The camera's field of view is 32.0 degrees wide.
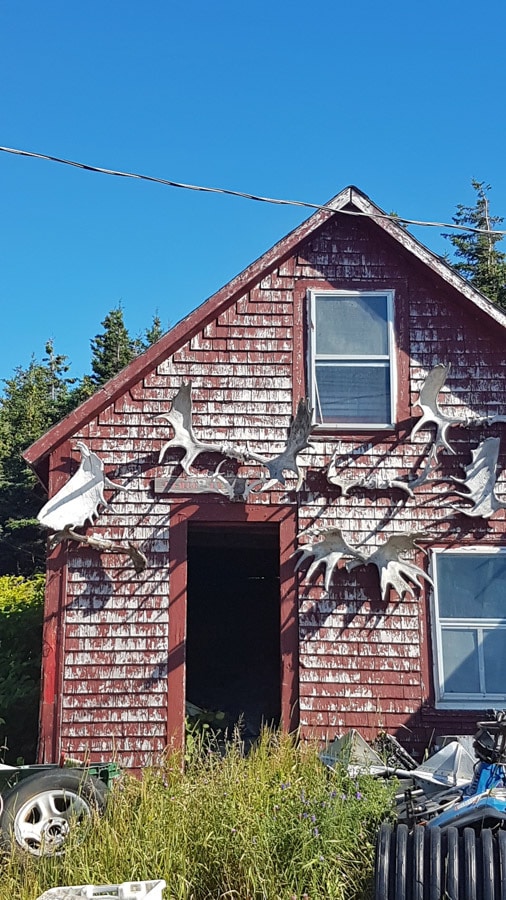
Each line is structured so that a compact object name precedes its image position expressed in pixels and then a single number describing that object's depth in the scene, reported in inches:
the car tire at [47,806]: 248.1
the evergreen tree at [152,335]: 1570.9
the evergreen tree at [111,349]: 1338.6
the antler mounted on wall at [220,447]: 342.6
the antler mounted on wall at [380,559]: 348.2
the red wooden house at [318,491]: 344.8
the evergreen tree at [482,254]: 1269.7
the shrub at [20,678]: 392.2
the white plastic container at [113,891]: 189.0
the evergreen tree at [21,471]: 1042.1
